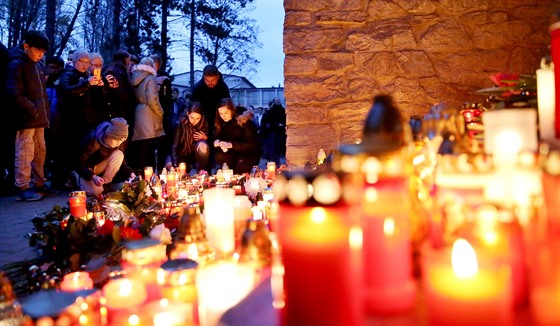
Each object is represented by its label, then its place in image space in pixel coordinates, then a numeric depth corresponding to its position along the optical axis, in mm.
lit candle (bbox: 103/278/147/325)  1108
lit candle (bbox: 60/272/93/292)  1303
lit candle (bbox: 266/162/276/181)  4191
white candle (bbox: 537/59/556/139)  1427
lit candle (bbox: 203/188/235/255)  1570
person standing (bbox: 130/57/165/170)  6336
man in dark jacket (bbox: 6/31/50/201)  5371
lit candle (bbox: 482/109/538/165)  1150
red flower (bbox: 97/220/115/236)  2686
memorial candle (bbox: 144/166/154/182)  4230
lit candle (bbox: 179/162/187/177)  4678
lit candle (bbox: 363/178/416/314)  964
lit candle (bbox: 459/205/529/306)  796
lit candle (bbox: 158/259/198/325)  1108
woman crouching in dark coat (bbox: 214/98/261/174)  5875
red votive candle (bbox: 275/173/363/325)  813
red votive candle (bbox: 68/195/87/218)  3109
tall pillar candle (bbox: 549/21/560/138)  1315
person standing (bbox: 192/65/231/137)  6285
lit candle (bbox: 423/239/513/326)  736
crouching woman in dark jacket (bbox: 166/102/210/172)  5914
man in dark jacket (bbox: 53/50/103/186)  5902
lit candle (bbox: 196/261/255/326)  1092
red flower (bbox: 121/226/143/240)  2457
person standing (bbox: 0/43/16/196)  5512
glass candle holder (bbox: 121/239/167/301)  1192
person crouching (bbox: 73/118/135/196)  4812
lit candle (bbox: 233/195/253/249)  1706
